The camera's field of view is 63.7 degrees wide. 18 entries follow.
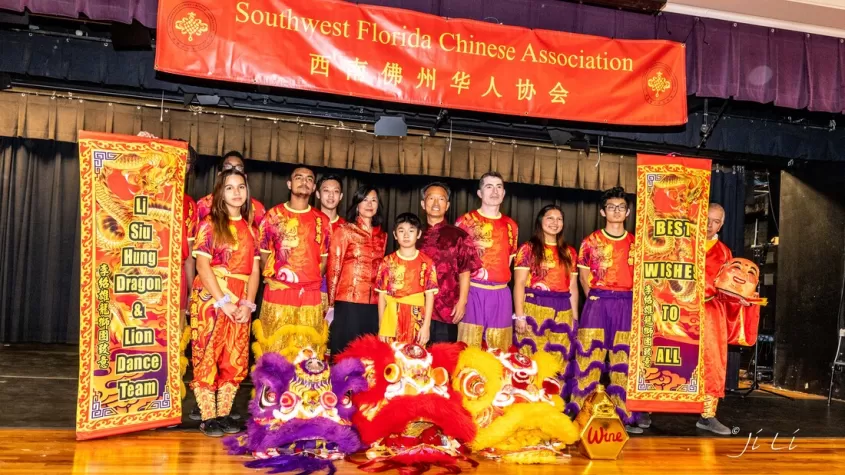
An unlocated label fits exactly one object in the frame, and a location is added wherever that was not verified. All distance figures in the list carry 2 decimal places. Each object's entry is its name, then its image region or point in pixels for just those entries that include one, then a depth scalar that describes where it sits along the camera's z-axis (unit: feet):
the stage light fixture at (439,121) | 20.17
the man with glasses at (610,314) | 15.26
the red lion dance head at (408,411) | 11.24
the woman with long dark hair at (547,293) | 16.08
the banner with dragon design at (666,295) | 14.52
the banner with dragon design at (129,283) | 11.94
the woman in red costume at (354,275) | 15.72
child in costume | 13.88
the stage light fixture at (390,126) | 22.29
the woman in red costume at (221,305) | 12.48
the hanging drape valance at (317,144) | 21.81
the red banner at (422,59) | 12.08
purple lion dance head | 11.12
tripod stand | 22.39
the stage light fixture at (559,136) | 21.91
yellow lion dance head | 11.73
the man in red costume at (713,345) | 15.19
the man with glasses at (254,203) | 14.26
